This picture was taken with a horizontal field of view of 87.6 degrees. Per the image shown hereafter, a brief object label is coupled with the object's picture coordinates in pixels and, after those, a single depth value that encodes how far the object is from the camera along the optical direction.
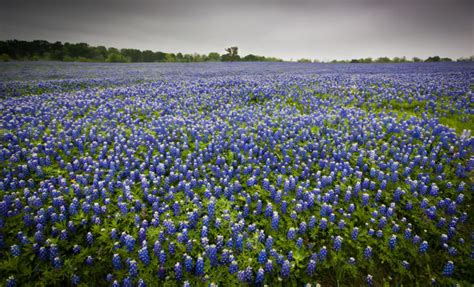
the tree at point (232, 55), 52.97
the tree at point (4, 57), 40.95
